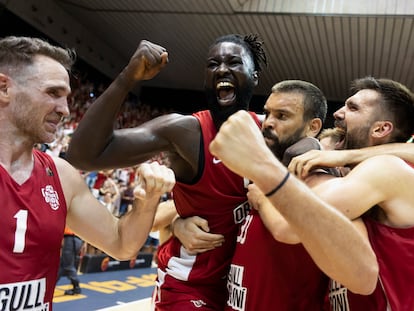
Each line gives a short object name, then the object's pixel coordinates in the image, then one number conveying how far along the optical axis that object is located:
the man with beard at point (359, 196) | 1.37
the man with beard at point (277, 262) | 2.05
